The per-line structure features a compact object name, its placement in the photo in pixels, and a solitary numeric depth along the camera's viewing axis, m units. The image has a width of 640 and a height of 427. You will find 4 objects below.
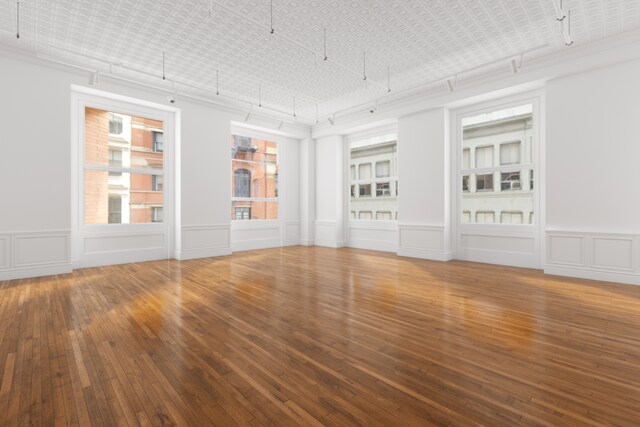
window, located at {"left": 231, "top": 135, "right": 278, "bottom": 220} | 8.45
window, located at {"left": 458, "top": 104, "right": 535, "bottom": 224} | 6.00
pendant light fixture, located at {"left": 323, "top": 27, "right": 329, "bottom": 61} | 4.50
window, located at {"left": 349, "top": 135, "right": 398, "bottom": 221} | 8.33
